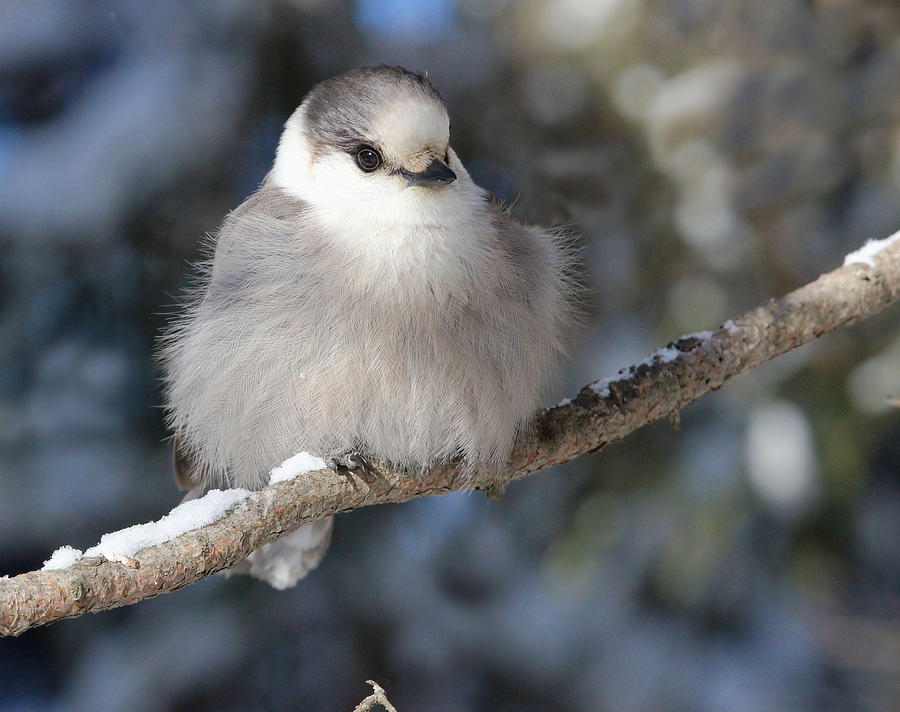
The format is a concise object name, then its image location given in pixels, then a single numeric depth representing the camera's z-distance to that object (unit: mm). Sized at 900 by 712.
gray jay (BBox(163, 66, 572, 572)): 4199
